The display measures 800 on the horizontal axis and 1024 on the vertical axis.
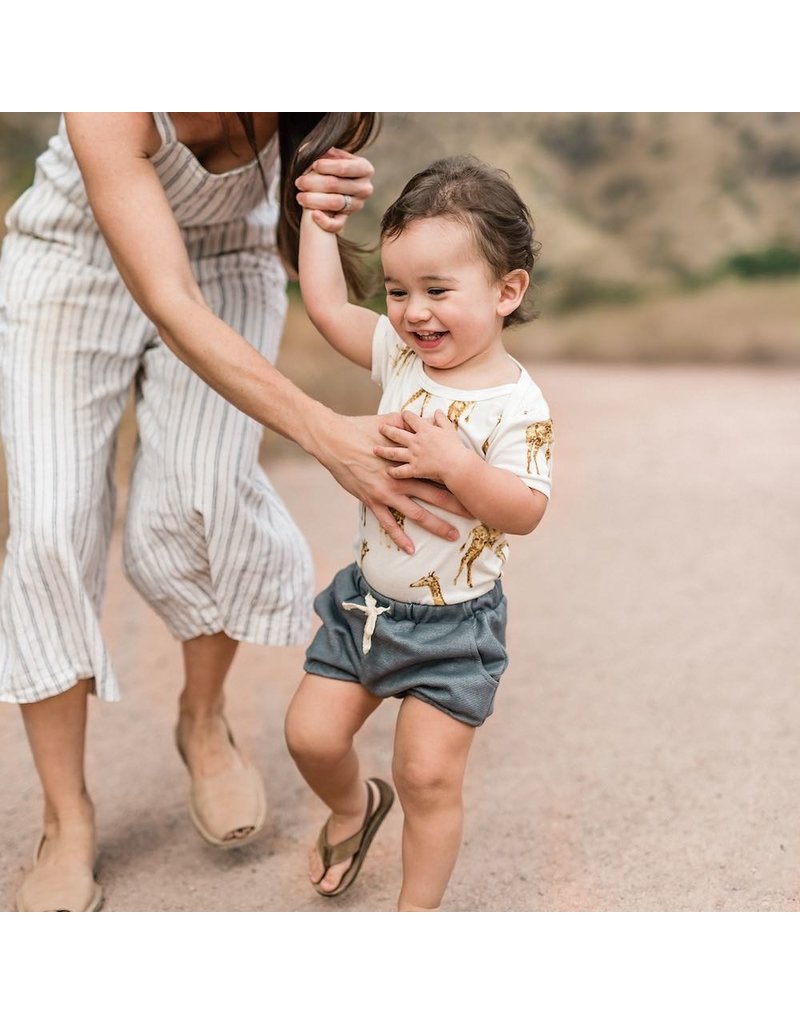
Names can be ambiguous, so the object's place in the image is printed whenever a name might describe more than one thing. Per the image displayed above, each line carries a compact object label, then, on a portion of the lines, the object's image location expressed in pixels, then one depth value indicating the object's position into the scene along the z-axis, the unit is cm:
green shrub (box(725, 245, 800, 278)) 891
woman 194
